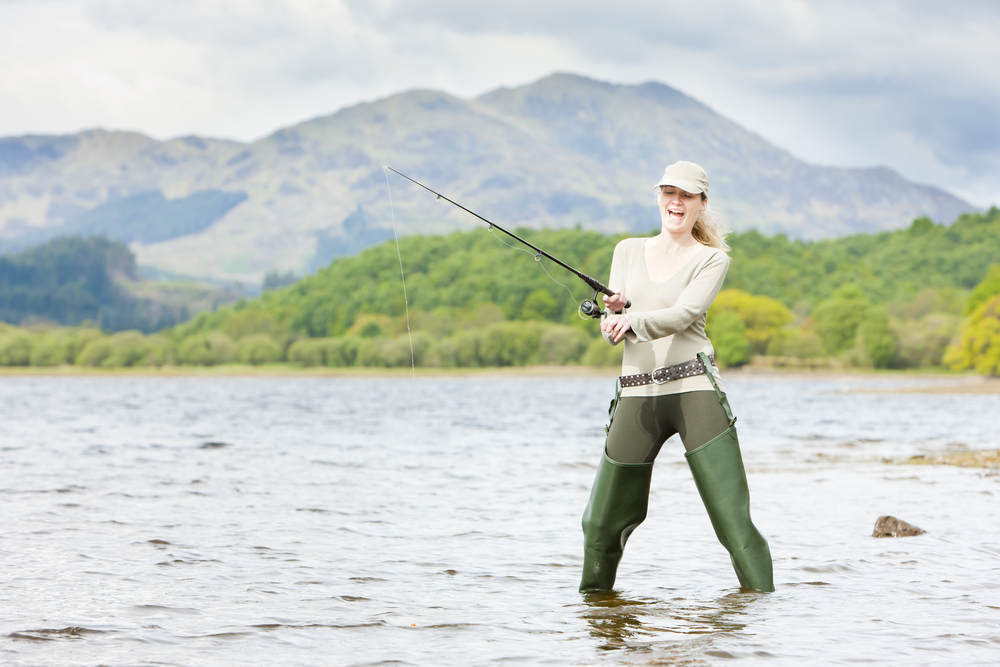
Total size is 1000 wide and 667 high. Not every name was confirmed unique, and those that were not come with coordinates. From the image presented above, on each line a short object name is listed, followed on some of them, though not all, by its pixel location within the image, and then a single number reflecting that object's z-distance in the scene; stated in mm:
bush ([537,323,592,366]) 148375
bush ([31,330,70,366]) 169375
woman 7098
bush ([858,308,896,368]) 132625
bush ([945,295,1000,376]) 101500
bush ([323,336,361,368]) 163500
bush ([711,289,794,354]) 148375
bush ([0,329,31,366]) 167375
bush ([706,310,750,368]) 143000
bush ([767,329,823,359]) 141625
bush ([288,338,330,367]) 165375
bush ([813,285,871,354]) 141125
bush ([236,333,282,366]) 171250
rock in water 11484
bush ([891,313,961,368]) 131625
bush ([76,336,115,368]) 169375
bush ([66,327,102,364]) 172625
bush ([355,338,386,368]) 159125
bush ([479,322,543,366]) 152500
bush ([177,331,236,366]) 172625
